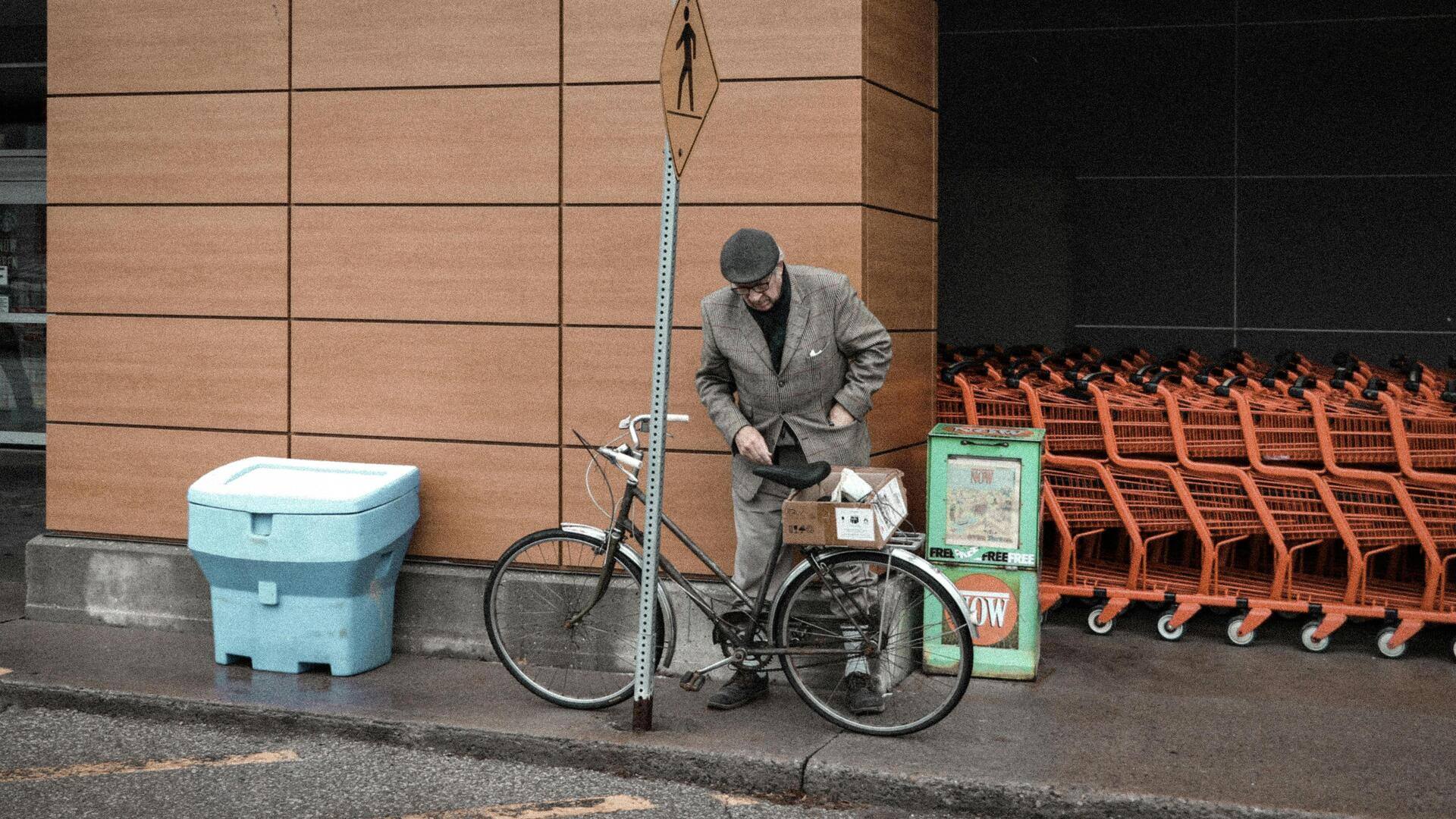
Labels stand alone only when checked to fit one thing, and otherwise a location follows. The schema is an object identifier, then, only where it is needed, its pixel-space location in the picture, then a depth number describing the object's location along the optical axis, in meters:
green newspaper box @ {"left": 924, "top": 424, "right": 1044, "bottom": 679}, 6.68
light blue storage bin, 6.60
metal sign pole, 5.65
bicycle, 5.79
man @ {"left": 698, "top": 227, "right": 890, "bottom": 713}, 6.10
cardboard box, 5.64
